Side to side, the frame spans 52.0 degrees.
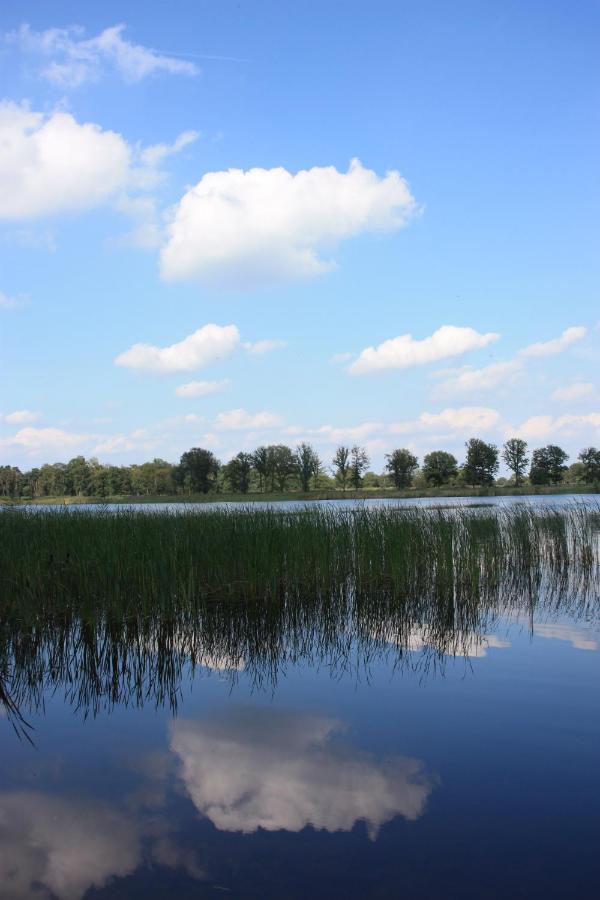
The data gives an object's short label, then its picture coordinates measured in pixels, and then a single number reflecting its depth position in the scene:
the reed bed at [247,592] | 5.66
